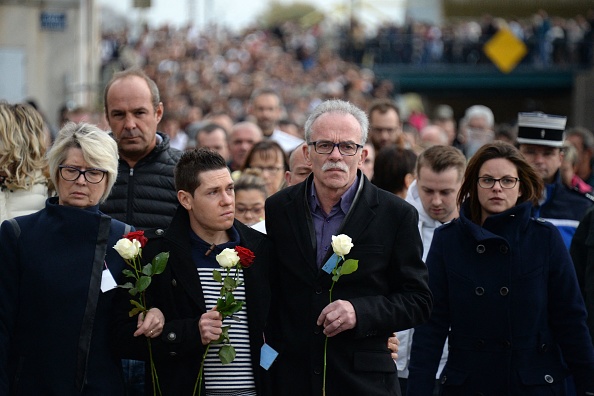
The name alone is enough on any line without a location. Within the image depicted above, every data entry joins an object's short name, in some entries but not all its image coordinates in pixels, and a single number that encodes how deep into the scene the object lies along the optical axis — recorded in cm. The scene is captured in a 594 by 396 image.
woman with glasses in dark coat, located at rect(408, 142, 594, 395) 1115
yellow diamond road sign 5012
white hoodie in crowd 1323
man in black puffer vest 1252
